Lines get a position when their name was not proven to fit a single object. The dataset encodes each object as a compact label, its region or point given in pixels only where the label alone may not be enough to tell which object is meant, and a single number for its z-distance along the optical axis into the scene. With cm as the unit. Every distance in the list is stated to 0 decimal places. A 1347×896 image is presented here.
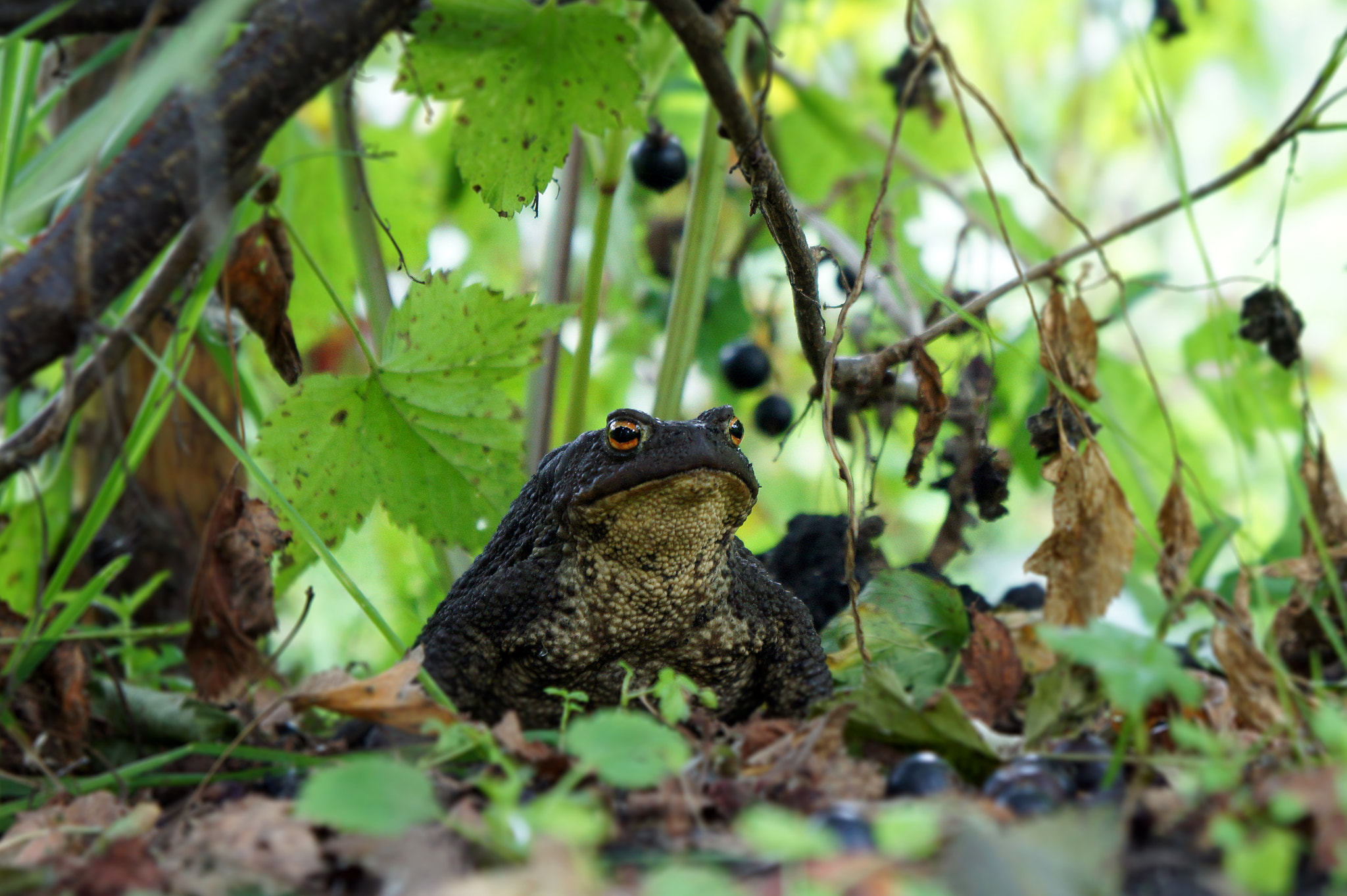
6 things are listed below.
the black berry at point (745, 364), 304
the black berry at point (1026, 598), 301
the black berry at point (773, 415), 304
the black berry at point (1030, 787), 288
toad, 296
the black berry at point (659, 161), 302
